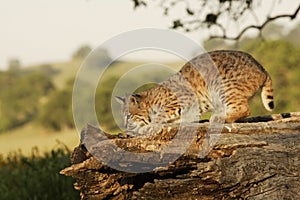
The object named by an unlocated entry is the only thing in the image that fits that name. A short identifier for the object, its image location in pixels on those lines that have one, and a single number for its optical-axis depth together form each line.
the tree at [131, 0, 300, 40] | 14.76
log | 8.26
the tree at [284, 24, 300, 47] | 87.99
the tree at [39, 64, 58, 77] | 118.60
